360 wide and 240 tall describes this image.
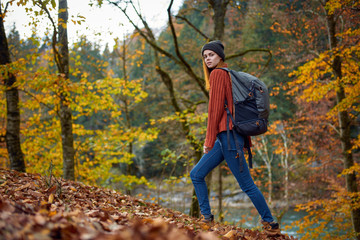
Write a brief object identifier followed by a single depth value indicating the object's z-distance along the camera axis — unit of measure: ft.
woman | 9.35
